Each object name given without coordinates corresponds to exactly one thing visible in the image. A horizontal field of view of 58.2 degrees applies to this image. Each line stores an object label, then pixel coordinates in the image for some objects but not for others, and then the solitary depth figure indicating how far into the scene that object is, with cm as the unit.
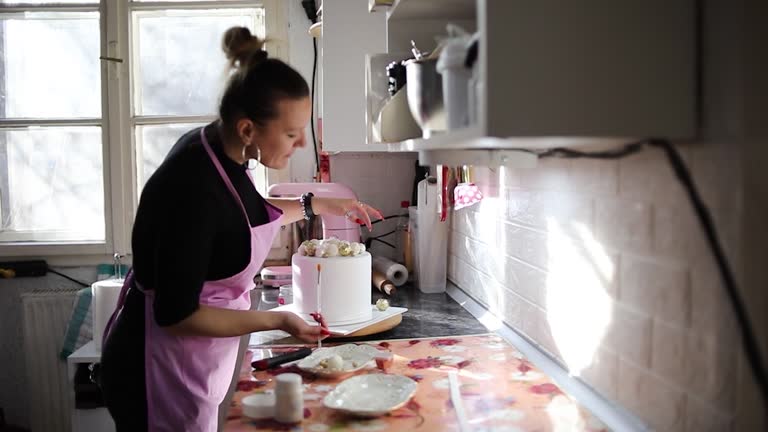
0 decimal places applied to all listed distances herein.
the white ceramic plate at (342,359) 143
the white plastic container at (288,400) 117
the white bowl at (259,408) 121
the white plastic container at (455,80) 97
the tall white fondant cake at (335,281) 181
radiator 297
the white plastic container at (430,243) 245
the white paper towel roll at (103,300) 250
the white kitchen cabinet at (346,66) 237
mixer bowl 113
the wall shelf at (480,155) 147
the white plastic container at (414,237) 253
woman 136
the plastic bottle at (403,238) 270
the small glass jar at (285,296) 215
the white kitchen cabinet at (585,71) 83
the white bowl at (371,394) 120
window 295
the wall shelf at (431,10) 150
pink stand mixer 258
